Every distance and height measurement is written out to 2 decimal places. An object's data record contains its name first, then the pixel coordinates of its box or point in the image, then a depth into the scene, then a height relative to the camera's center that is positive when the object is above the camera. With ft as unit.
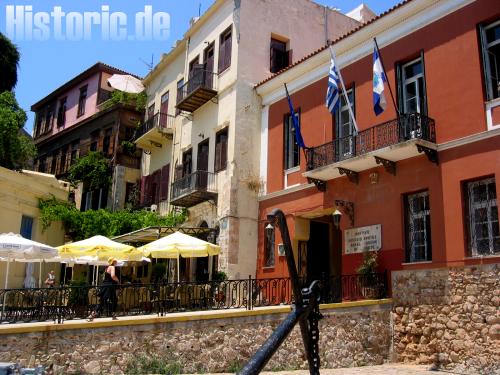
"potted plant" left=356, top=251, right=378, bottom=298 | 45.01 +1.63
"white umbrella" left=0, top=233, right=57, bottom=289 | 44.21 +3.35
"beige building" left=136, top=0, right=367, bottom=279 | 62.59 +24.13
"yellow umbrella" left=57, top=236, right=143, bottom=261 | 49.16 +3.76
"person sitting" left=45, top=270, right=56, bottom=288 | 60.90 +1.05
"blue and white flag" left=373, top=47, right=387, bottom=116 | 44.73 +17.29
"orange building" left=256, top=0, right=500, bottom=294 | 41.16 +12.27
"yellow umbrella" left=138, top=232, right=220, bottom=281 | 50.47 +4.20
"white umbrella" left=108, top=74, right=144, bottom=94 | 94.02 +36.54
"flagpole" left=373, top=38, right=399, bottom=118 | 45.83 +17.61
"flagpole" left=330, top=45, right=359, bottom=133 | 48.26 +16.94
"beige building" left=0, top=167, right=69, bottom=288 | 68.03 +10.38
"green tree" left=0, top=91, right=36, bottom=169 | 73.77 +21.59
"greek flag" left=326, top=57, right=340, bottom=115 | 49.08 +18.23
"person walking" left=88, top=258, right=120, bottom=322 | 42.15 -0.44
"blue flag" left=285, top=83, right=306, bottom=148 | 53.31 +15.77
